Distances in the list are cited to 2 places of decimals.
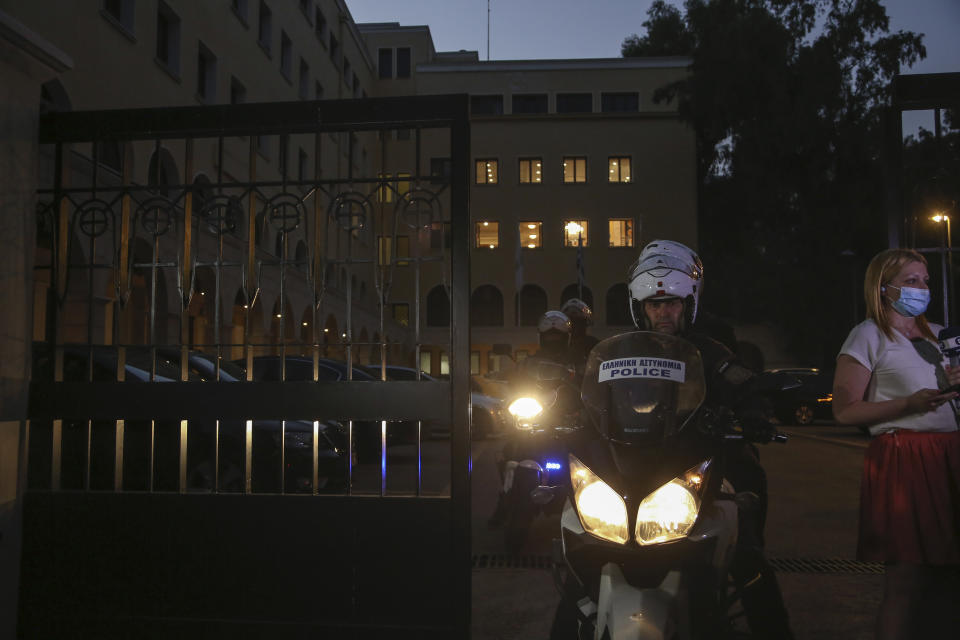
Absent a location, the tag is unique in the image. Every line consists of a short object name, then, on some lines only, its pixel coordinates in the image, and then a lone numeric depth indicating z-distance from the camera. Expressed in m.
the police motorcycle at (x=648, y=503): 2.40
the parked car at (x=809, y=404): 22.45
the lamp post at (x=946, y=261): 4.01
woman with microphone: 2.96
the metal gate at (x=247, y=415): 3.79
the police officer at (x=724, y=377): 2.86
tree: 29.94
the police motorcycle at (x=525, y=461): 5.63
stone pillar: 3.97
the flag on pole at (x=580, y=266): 19.64
